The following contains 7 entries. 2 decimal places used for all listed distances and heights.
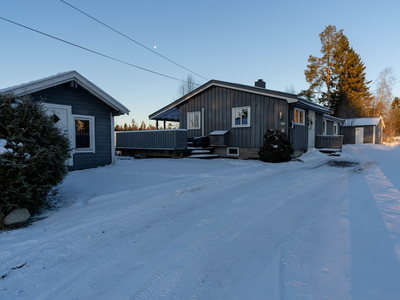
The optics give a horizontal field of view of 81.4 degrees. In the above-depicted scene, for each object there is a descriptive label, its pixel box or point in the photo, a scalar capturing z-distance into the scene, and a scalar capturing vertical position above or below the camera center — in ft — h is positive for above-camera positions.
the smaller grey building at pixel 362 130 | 94.58 +3.21
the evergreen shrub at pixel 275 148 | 36.27 -1.63
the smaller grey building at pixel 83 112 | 27.02 +3.34
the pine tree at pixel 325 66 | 112.57 +35.59
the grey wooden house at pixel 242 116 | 40.40 +4.22
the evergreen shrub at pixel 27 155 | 11.62 -0.99
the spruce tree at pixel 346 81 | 113.09 +28.52
